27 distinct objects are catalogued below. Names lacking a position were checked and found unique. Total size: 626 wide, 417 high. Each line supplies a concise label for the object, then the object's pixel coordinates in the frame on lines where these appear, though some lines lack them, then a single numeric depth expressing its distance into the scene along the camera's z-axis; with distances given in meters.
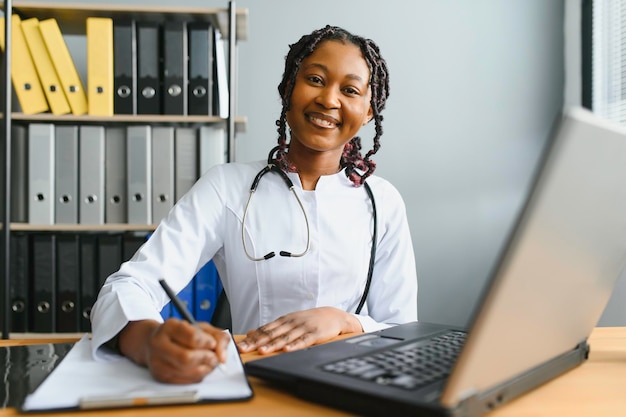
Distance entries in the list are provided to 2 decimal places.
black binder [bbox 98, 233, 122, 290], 1.97
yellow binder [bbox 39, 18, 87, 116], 1.96
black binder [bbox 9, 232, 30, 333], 1.95
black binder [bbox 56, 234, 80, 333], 1.96
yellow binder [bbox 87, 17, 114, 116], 1.96
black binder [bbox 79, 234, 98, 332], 1.97
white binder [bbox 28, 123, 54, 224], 1.96
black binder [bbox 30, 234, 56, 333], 1.96
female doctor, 1.29
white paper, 0.54
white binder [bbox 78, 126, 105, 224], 1.97
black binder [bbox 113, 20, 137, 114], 1.98
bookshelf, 1.93
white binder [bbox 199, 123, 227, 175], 2.02
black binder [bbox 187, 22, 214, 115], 2.01
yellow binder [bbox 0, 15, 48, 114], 1.97
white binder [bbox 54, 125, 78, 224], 1.97
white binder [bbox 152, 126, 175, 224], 2.00
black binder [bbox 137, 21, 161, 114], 2.00
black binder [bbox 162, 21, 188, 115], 1.99
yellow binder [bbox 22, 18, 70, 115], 1.97
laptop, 0.43
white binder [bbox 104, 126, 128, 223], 2.00
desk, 0.53
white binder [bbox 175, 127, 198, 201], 2.02
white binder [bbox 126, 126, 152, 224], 1.98
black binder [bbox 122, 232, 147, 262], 1.98
